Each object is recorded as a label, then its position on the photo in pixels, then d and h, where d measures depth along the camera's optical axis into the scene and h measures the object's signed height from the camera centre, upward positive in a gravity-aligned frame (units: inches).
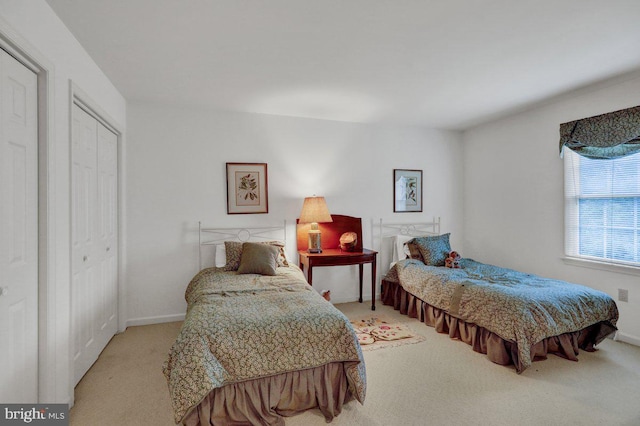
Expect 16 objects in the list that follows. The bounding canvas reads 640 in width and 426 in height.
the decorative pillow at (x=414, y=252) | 160.2 -21.7
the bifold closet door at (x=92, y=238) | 90.2 -9.3
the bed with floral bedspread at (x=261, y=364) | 69.3 -36.9
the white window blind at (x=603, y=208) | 118.5 +0.9
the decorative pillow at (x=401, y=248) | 167.9 -20.6
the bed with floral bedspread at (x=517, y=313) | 98.7 -36.0
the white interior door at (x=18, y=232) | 59.5 -4.5
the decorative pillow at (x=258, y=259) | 125.3 -20.2
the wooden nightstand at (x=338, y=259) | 143.1 -23.2
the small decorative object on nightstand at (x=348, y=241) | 160.1 -16.0
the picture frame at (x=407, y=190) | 181.2 +12.2
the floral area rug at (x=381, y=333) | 119.0 -51.2
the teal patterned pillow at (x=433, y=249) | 154.8 -19.6
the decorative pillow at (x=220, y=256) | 138.1 -20.6
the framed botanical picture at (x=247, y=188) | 150.5 +11.2
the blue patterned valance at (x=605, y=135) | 113.1 +30.1
